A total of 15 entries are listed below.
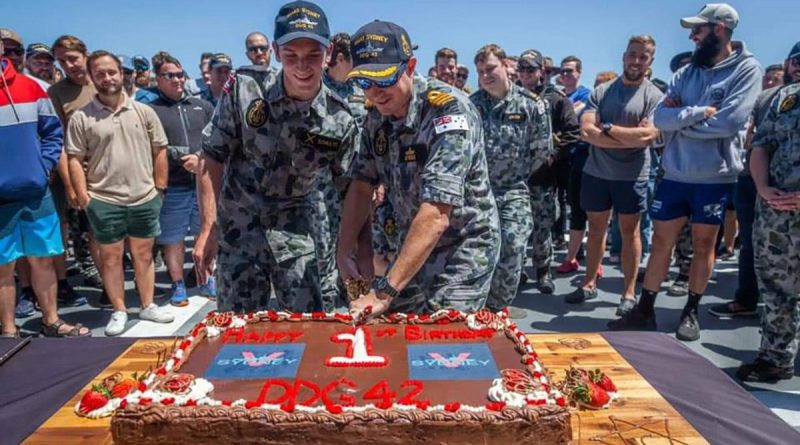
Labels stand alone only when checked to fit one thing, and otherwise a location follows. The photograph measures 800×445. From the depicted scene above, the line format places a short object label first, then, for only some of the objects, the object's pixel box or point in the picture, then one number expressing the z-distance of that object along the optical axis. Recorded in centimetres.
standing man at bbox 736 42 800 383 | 316
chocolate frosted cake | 140
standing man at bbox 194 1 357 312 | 250
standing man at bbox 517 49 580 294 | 547
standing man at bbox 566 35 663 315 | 441
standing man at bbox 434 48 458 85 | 728
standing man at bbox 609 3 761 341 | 373
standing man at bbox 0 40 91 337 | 367
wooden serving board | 154
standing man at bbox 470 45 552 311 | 426
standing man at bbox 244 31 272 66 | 591
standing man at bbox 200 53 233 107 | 604
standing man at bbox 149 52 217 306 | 513
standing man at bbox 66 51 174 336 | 423
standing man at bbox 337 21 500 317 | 207
